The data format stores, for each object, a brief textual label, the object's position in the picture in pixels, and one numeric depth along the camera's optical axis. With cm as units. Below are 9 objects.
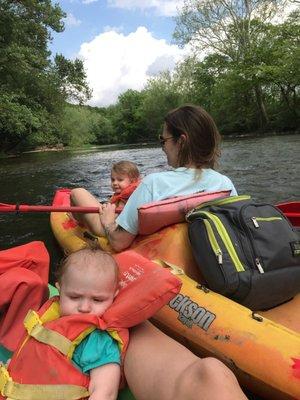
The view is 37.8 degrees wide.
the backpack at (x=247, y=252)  188
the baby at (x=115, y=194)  314
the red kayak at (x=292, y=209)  342
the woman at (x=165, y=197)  119
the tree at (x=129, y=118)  4718
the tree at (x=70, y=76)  2306
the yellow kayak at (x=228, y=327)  153
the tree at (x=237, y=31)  2663
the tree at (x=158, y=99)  3969
